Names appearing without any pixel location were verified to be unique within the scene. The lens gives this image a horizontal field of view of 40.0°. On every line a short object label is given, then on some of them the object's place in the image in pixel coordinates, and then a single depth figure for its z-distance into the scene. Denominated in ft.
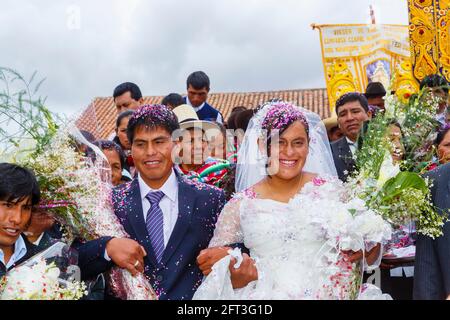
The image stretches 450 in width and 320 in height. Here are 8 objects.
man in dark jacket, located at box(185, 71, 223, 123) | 25.98
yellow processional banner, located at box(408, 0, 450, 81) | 27.71
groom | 12.44
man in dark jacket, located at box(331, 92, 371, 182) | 20.55
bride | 11.94
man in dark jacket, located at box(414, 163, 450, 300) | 12.84
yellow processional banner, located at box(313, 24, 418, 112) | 35.68
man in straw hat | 17.20
